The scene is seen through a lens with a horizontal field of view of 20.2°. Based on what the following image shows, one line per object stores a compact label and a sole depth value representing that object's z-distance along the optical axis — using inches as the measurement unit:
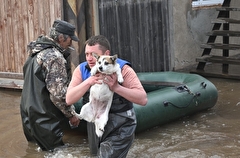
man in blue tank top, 216.4
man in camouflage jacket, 305.7
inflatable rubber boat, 349.5
